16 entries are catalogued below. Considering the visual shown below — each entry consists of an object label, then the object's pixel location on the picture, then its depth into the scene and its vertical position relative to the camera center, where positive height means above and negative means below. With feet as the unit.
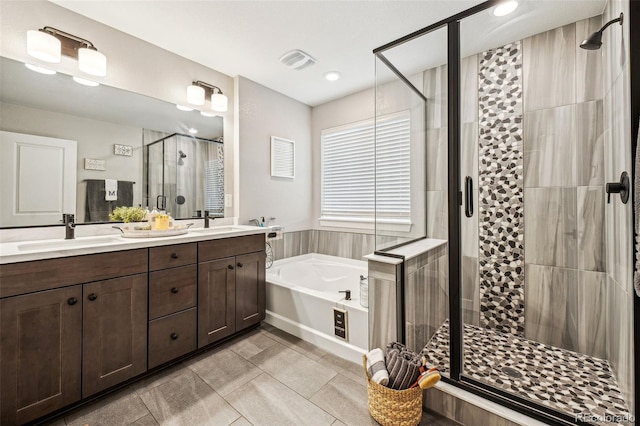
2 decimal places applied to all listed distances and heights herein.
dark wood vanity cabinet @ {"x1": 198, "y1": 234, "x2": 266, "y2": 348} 6.81 -2.07
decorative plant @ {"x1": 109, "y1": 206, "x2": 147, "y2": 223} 6.72 -0.07
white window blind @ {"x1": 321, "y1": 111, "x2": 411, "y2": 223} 6.75 +1.47
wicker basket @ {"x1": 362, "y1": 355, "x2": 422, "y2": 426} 4.41 -3.30
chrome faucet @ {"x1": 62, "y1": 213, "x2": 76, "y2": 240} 5.79 -0.29
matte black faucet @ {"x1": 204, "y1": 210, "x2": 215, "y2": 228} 8.49 -0.17
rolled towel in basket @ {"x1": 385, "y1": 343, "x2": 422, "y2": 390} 4.67 -2.82
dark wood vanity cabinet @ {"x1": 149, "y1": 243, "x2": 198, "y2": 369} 5.87 -2.11
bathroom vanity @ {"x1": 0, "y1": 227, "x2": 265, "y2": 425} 4.25 -2.02
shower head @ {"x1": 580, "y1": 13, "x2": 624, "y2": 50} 4.75 +3.22
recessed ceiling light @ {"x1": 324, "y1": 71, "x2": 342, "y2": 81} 9.18 +4.95
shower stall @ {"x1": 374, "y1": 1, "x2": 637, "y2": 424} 4.85 +0.28
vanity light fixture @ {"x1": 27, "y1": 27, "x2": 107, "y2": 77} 5.48 +3.65
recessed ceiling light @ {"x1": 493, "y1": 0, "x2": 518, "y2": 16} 4.84 +3.90
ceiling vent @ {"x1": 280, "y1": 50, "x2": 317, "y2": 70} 8.02 +4.89
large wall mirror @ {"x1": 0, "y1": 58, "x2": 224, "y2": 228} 5.44 +1.61
